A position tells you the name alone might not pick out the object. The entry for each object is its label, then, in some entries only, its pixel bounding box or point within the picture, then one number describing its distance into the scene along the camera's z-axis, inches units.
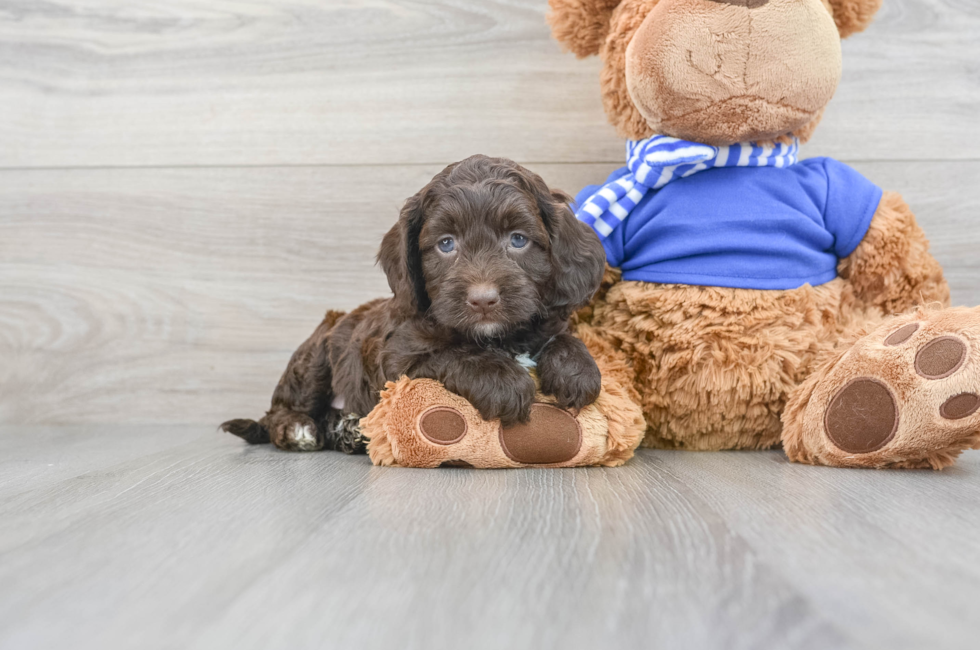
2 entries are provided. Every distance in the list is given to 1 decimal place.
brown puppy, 20.5
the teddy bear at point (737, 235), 21.7
